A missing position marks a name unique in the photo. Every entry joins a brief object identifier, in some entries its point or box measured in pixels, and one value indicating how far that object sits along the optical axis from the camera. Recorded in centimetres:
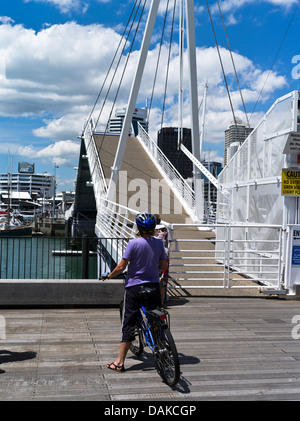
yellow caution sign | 1075
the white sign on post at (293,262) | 1083
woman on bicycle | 568
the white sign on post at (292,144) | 1070
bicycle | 511
